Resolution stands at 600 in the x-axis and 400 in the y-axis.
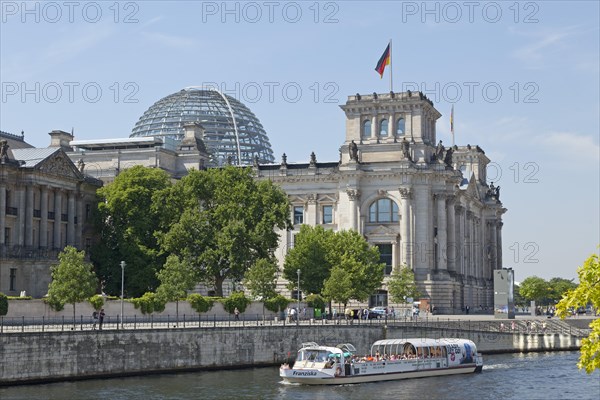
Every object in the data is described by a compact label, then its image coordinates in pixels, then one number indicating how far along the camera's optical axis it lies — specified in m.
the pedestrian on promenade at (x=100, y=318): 70.44
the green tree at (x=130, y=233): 104.69
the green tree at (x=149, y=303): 84.94
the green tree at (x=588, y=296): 22.38
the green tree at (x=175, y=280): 88.69
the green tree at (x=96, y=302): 81.75
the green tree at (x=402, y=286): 126.31
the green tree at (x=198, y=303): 90.38
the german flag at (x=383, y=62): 132.25
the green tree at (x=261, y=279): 101.31
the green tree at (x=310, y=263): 114.38
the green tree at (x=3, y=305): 73.38
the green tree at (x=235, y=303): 93.36
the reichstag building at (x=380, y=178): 136.00
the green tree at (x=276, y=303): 98.50
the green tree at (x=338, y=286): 108.44
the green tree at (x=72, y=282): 79.69
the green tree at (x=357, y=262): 114.81
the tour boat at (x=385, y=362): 70.69
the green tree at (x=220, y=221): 103.75
